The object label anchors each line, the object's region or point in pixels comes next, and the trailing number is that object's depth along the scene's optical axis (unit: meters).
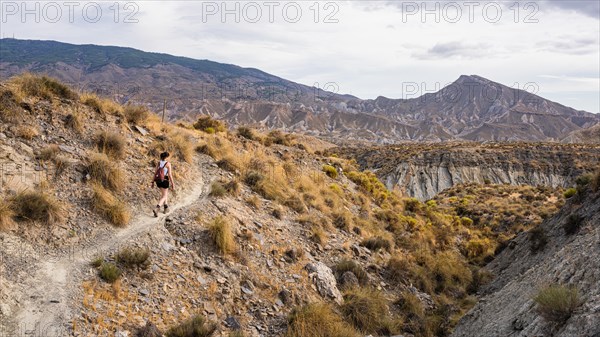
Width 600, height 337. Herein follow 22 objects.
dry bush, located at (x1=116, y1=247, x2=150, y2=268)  8.31
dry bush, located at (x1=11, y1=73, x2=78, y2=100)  12.45
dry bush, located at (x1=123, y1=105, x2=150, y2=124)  15.12
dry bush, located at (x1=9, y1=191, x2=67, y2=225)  8.28
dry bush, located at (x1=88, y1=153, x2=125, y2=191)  10.74
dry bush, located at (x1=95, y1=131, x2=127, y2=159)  12.09
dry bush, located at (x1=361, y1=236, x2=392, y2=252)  15.00
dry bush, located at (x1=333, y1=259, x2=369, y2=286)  11.96
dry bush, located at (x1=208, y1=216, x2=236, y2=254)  10.18
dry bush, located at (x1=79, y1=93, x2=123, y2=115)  13.78
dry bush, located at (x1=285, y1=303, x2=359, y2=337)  8.39
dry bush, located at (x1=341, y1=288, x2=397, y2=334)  9.67
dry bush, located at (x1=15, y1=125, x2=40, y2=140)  10.83
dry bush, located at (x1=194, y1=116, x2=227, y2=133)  21.45
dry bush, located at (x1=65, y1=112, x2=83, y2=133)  12.26
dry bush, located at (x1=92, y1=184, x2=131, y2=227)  9.64
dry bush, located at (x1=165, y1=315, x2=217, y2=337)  7.06
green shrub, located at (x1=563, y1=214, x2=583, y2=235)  13.07
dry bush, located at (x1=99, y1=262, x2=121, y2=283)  7.68
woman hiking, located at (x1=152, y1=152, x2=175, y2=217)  10.97
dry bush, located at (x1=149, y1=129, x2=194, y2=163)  13.88
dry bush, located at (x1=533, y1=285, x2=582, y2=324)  5.94
